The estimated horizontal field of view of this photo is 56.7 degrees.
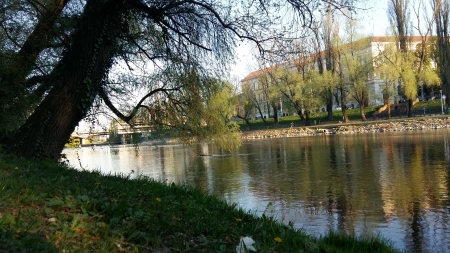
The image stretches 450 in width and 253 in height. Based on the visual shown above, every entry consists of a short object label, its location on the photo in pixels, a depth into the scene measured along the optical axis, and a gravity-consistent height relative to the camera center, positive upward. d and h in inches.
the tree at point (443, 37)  1899.6 +359.5
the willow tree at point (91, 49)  348.5 +86.2
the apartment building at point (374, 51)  2032.5 +339.3
